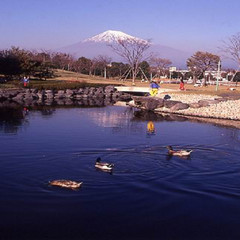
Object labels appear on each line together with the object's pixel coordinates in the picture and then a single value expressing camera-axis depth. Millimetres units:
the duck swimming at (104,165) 11680
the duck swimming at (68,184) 10227
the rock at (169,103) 30384
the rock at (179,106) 29375
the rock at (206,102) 30444
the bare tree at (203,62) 58344
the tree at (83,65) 78562
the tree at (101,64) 76188
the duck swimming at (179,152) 13773
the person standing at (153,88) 38750
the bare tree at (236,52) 51188
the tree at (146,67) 78706
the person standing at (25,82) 42609
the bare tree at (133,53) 63375
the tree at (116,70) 77719
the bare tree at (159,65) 79575
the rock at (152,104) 30922
